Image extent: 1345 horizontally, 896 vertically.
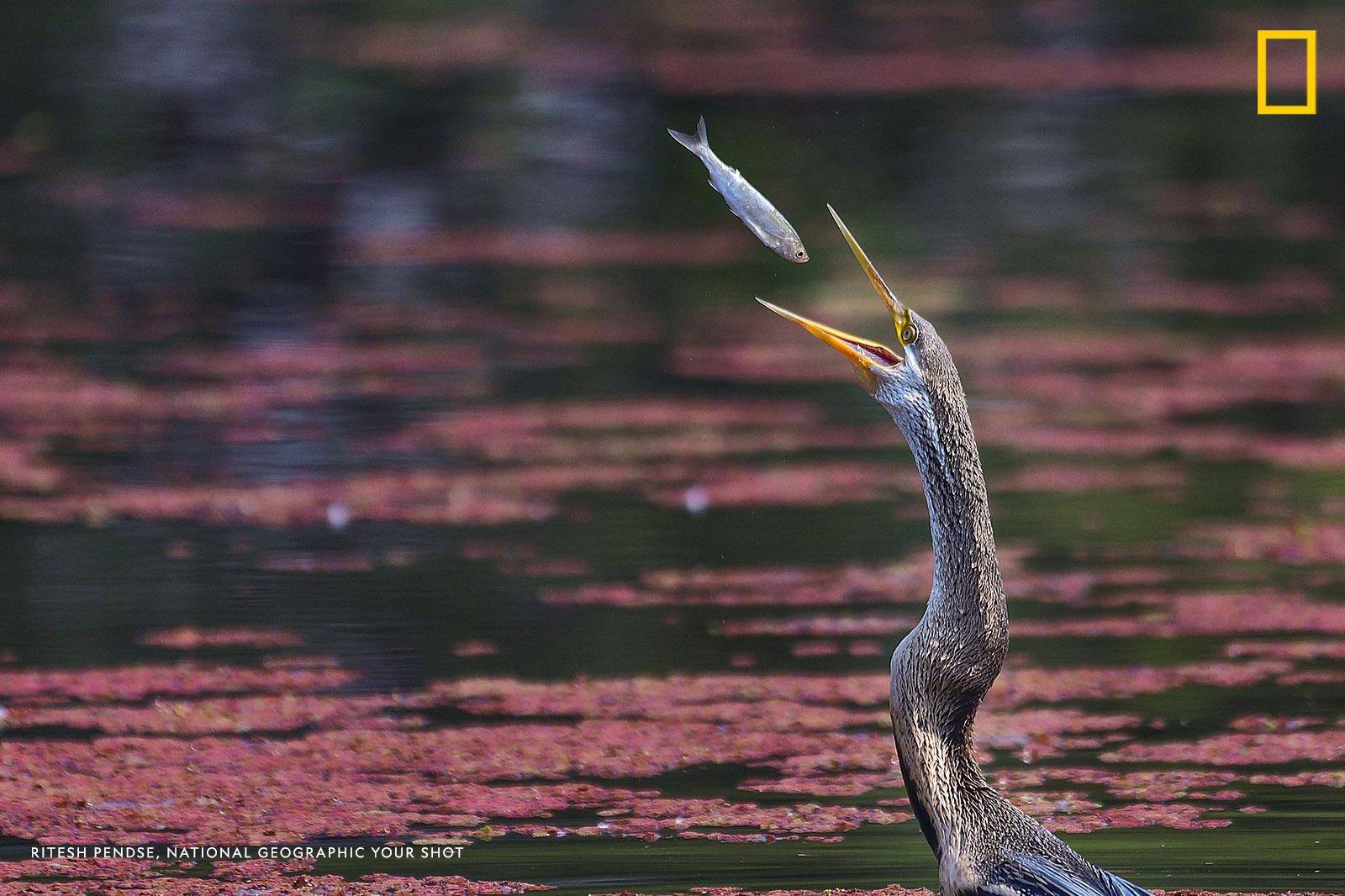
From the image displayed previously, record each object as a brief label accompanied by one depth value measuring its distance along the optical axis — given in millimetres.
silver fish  10484
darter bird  8625
